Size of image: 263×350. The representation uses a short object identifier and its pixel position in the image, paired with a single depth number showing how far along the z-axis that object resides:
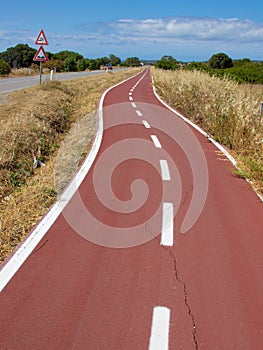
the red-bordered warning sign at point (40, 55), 20.14
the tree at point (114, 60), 147.82
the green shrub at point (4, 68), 42.75
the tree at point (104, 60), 121.43
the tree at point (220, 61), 71.50
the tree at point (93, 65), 86.75
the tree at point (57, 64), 66.69
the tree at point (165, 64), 62.98
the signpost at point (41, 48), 19.65
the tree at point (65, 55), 100.56
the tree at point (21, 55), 85.44
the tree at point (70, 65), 70.94
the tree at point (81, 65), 77.07
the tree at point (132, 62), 151.75
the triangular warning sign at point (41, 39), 19.62
